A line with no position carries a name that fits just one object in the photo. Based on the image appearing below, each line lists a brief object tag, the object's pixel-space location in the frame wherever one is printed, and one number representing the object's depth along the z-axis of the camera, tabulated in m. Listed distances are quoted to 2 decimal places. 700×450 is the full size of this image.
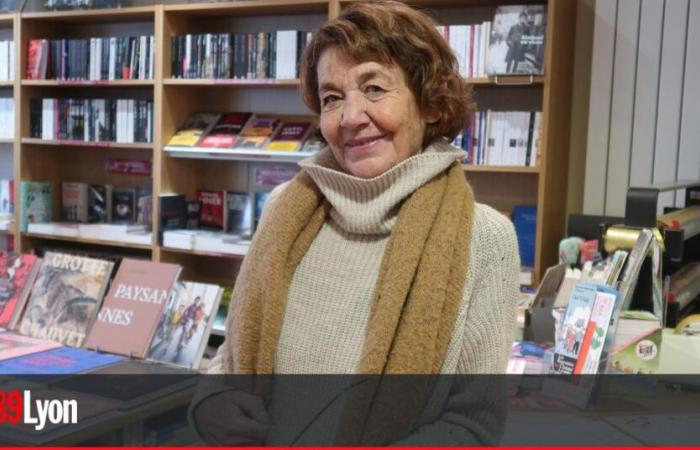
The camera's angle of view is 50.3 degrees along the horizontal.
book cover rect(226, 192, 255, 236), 4.19
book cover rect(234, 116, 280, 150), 3.91
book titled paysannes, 2.29
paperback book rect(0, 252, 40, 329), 2.60
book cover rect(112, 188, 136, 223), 4.55
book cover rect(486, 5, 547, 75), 3.20
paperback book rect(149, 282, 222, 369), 2.23
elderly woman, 1.19
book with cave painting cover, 2.43
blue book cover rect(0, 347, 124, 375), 2.12
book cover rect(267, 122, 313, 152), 3.81
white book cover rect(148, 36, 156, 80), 4.10
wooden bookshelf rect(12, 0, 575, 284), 3.35
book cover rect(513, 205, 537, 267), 3.48
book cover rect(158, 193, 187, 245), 4.03
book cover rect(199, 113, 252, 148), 3.95
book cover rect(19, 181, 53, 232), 4.51
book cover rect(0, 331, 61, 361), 2.28
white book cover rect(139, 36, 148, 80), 4.13
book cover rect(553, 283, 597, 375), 1.54
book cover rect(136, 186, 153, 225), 4.44
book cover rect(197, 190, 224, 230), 4.25
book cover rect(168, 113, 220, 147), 4.01
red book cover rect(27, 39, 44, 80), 4.46
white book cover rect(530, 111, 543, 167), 3.29
